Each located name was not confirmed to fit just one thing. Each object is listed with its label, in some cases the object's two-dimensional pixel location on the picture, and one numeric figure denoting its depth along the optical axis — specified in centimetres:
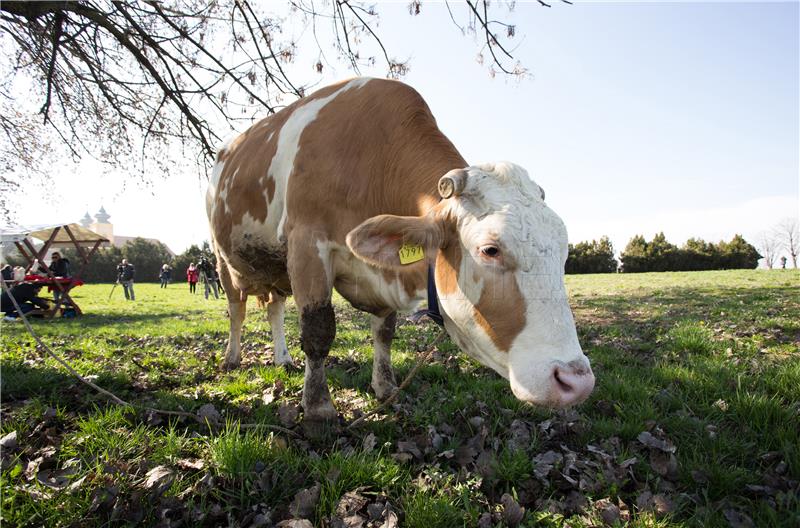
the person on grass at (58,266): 1238
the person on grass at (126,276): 1783
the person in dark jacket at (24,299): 1034
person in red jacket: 2214
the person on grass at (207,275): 1767
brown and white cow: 199
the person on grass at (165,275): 2855
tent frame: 1088
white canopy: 1298
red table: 1073
